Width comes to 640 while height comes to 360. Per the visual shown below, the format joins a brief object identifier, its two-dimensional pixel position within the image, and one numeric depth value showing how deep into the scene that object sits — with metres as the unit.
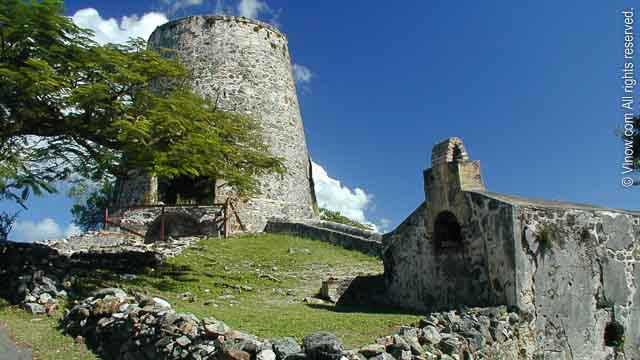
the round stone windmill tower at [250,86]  26.48
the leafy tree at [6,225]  20.57
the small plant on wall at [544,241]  10.93
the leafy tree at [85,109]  11.28
